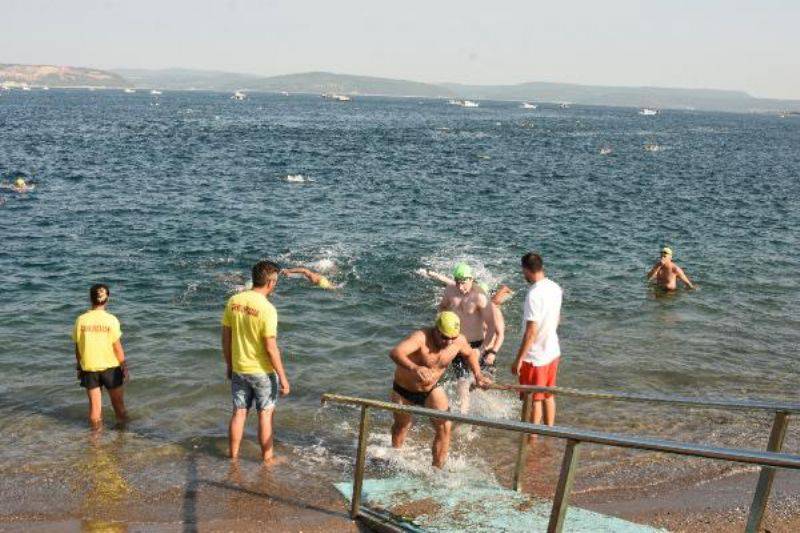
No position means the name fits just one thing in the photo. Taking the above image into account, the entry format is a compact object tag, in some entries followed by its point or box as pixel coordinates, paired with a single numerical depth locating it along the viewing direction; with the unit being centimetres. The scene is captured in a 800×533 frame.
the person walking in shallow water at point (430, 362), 642
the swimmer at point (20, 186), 2864
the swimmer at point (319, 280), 1550
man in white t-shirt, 731
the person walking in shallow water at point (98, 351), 789
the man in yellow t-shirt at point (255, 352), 689
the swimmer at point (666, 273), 1631
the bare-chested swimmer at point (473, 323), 819
